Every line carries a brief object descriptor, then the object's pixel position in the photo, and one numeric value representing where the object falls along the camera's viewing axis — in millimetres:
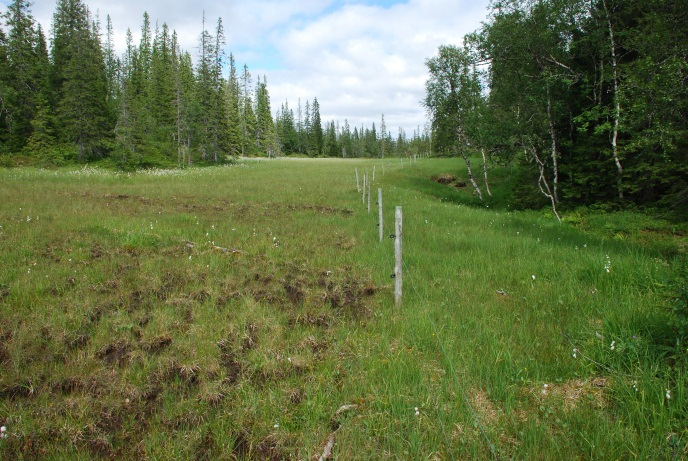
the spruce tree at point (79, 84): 35875
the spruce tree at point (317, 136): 100938
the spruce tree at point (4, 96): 36031
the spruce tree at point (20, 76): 38594
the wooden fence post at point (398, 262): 5523
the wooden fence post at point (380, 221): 9695
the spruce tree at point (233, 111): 48500
